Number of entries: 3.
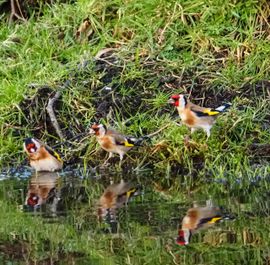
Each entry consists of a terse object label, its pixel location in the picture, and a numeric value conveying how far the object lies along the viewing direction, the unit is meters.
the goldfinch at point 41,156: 19.75
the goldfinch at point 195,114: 19.11
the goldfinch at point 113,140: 19.33
